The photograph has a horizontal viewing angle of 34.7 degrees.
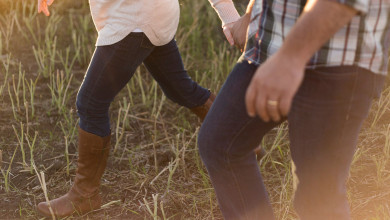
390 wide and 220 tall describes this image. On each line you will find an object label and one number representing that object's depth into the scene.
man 1.31
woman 2.14
